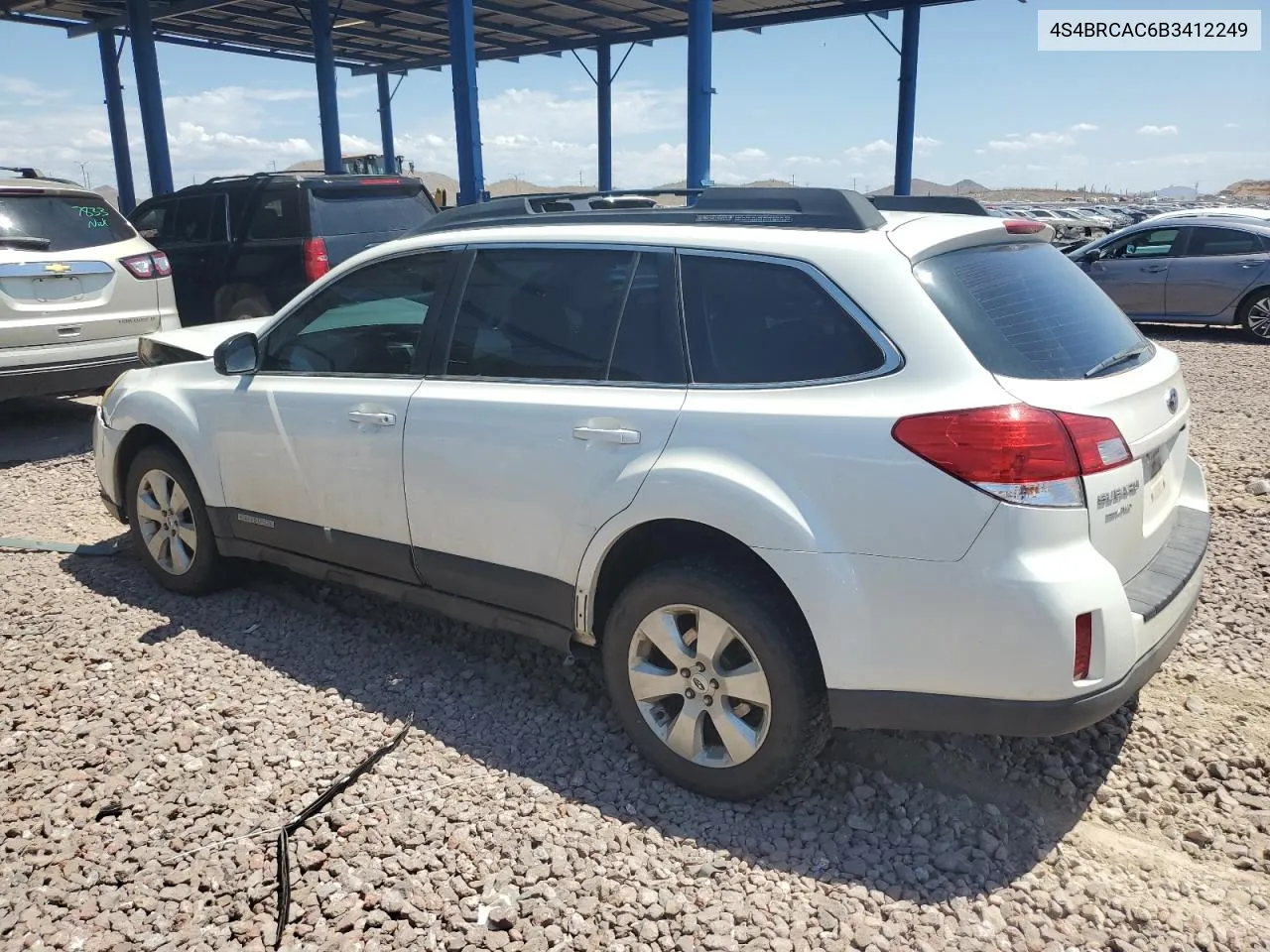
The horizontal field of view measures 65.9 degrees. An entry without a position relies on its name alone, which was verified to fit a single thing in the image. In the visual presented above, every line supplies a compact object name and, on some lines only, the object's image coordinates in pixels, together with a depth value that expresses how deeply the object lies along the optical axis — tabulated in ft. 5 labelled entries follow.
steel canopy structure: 44.37
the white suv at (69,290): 23.45
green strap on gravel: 17.49
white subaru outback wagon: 8.21
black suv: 28.22
